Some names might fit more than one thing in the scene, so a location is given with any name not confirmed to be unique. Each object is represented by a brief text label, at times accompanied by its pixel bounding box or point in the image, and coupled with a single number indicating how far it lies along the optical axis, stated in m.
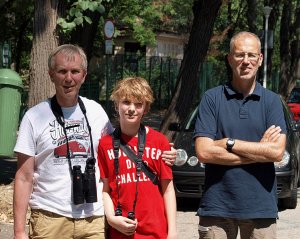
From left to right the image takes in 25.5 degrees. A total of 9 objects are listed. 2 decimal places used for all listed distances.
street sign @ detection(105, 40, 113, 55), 15.79
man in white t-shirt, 3.62
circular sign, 15.27
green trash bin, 5.09
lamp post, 23.80
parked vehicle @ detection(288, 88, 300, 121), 20.24
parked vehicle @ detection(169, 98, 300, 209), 8.82
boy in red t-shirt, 3.63
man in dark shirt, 3.98
